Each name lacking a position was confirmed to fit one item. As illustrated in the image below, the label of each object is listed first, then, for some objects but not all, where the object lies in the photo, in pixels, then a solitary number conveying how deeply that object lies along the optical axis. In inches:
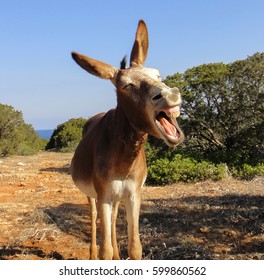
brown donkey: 118.4
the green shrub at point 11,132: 800.3
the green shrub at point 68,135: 986.5
